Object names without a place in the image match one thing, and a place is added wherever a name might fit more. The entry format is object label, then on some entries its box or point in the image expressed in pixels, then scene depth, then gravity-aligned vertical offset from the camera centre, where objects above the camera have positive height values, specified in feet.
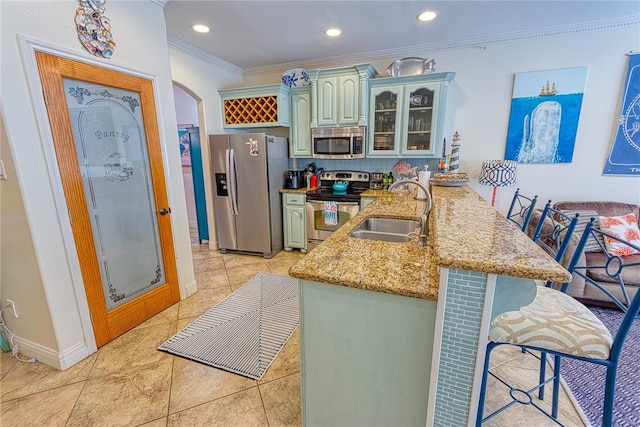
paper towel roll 8.71 -0.64
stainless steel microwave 11.68 +0.70
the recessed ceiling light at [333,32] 9.40 +4.31
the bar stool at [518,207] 10.94 -1.99
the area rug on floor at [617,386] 4.97 -4.54
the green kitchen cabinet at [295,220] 12.48 -2.71
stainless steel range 11.74 -1.76
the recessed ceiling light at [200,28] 9.11 +4.34
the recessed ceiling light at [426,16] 8.32 +4.31
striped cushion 8.83 -2.17
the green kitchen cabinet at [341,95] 10.95 +2.56
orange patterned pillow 8.26 -2.25
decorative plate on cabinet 12.09 +3.52
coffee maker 12.92 -0.91
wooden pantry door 5.90 -0.61
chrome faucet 4.86 -1.20
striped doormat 6.37 -4.47
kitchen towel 11.78 -2.21
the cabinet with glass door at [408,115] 10.42 +1.70
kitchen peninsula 2.95 -1.91
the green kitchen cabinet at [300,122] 12.22 +1.64
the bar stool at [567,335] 3.18 -2.08
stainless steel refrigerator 11.62 -1.27
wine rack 12.11 +2.38
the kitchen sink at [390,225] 6.68 -1.61
